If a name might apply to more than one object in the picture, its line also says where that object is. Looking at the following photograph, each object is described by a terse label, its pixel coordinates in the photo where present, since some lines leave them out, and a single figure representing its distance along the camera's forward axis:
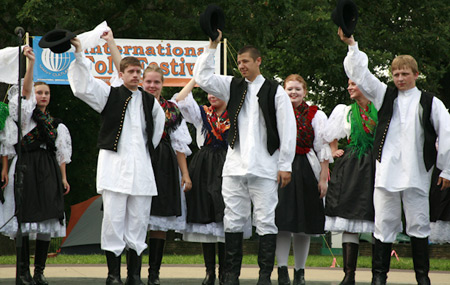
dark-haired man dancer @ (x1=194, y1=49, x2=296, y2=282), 11.94
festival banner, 20.44
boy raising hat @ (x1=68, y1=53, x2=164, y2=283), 11.99
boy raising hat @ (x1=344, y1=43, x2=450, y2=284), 12.27
